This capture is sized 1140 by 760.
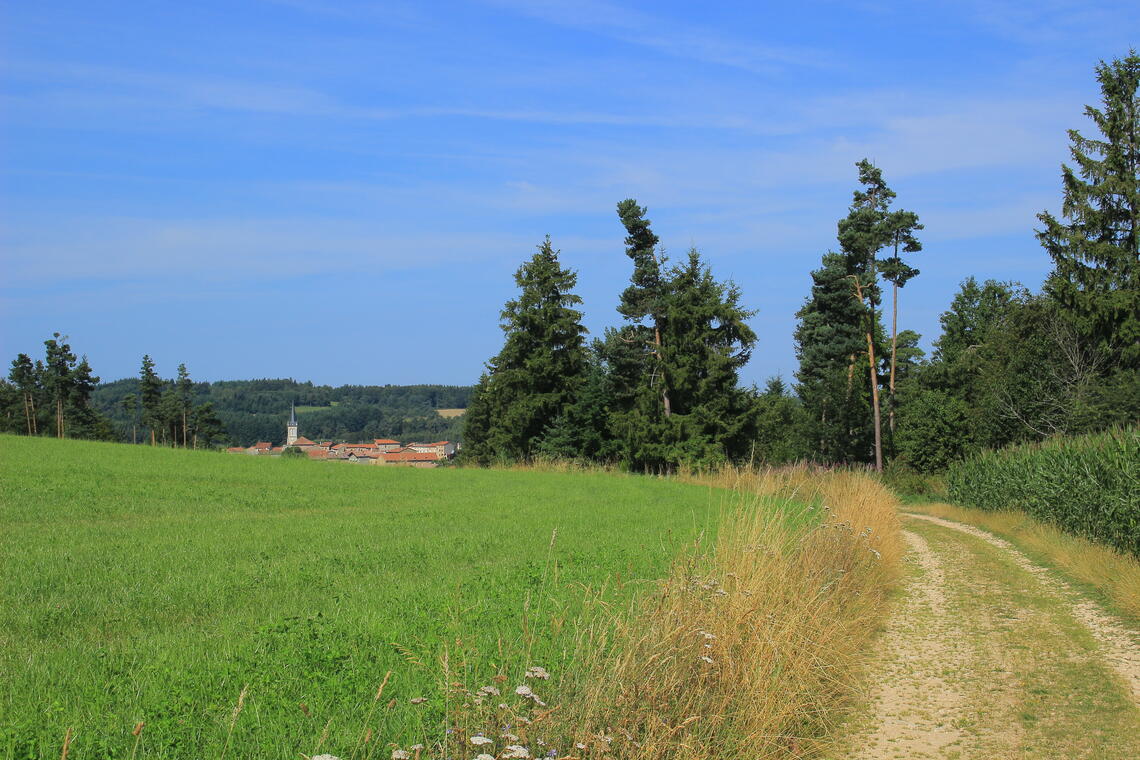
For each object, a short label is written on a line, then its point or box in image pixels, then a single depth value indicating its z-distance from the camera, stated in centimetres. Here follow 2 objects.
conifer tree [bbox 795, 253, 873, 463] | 4806
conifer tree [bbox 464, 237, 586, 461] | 4675
